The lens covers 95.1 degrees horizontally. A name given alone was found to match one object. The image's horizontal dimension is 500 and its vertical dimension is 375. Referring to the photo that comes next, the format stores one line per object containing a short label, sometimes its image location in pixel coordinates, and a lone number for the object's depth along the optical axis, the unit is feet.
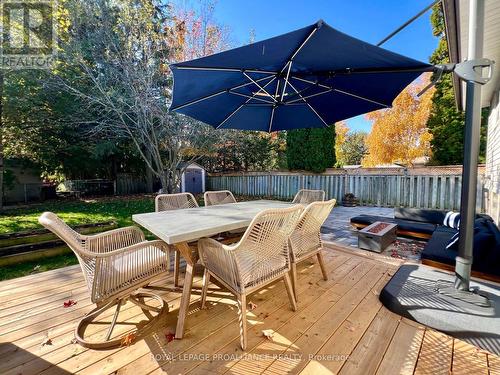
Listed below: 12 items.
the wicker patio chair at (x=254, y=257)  5.11
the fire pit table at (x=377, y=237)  11.05
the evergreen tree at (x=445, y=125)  25.49
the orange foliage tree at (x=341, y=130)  49.69
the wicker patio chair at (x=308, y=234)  7.00
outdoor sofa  7.40
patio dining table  5.47
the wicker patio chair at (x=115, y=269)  4.83
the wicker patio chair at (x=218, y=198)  11.86
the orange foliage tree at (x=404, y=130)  30.01
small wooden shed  38.88
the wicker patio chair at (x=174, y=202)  9.89
